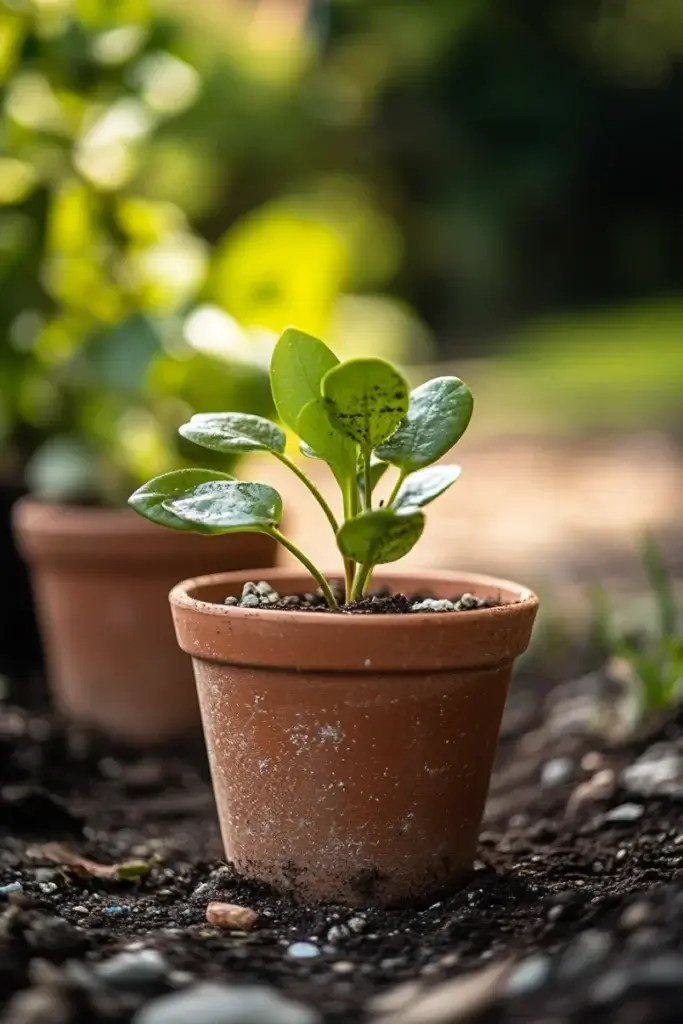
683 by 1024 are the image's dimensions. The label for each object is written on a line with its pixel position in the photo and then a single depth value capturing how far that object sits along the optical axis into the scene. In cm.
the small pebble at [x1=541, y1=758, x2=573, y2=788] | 83
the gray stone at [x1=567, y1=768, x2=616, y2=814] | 78
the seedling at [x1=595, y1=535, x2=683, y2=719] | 81
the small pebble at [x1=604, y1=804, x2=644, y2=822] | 74
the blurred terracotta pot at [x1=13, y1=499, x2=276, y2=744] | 92
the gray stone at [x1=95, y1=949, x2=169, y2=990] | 57
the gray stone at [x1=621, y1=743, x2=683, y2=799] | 75
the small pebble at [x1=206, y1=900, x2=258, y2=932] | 63
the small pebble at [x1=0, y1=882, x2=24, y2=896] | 65
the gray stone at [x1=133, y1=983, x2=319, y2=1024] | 54
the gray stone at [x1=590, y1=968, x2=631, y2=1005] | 53
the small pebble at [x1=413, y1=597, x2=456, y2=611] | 66
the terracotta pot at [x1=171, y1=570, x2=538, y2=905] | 63
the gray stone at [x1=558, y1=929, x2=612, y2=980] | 55
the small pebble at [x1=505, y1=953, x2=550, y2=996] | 55
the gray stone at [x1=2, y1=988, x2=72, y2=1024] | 54
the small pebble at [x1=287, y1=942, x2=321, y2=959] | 61
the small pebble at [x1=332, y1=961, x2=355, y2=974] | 59
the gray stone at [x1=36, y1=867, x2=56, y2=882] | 68
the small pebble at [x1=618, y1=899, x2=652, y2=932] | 57
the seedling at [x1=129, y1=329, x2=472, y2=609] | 63
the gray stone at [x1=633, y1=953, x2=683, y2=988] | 53
